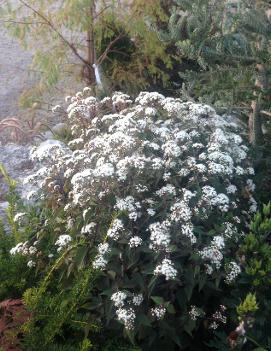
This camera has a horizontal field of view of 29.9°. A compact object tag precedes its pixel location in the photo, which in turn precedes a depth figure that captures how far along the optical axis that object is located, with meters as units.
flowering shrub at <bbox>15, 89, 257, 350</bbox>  2.29
